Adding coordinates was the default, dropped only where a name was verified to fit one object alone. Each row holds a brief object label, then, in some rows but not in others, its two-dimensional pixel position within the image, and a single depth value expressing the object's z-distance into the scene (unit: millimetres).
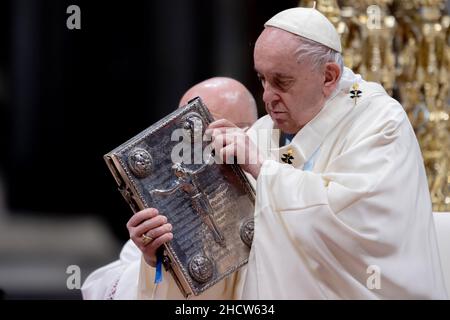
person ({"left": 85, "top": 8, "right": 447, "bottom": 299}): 6758
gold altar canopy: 10672
